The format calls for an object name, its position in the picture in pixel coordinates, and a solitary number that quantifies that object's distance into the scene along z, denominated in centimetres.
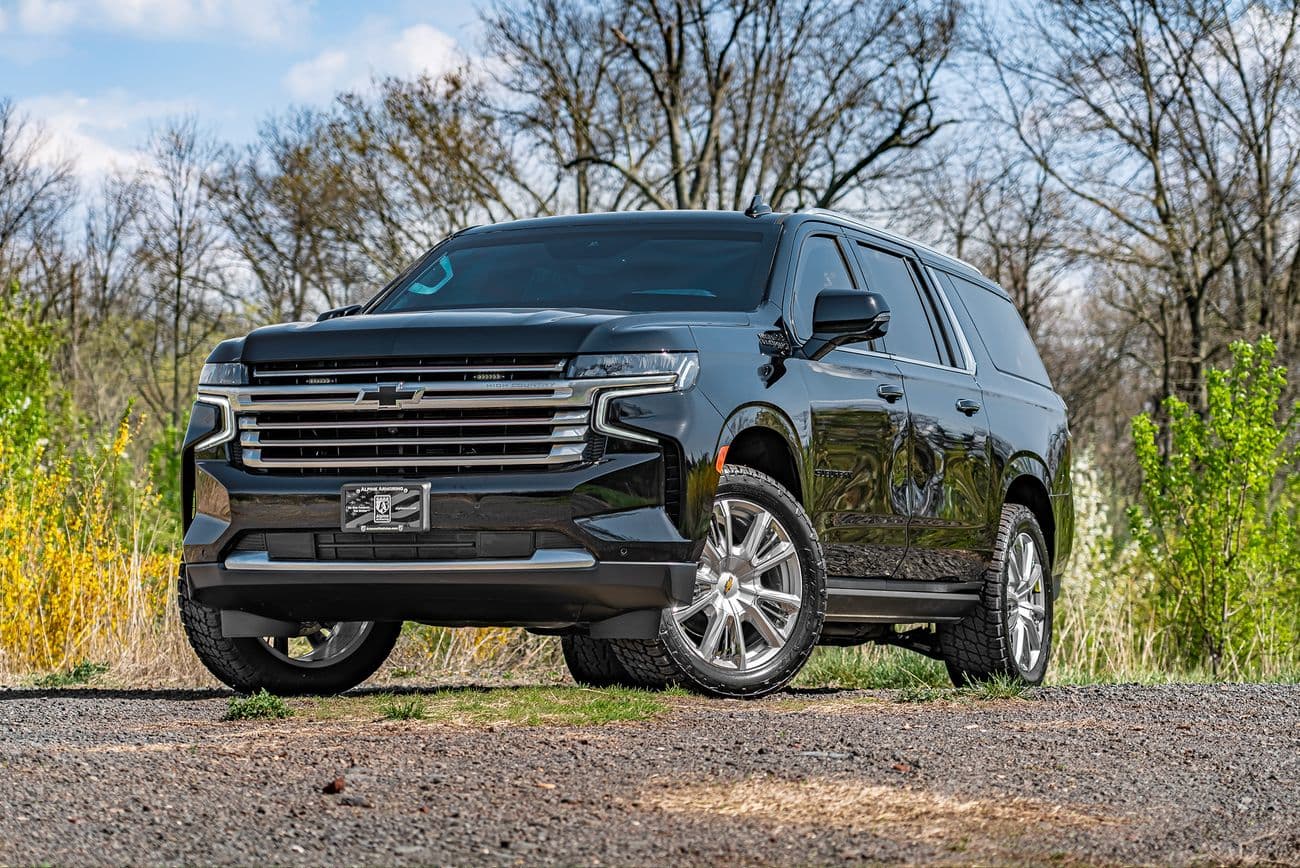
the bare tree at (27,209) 3859
